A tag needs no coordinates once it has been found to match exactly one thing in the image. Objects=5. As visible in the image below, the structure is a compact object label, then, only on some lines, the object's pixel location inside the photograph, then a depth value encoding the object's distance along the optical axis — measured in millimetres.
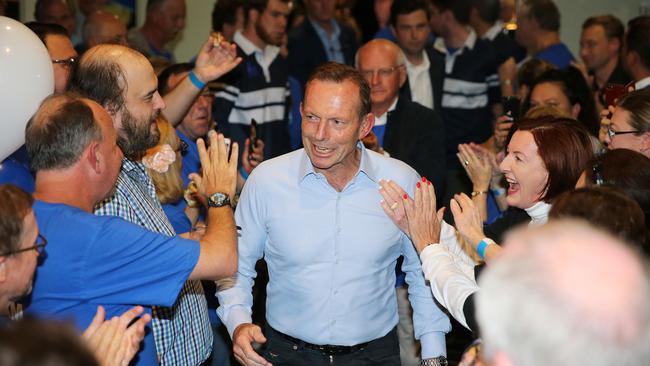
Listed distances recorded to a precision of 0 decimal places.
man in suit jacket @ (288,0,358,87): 6901
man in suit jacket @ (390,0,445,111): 5906
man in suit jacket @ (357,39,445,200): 4582
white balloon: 2789
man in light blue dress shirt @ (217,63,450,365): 2955
